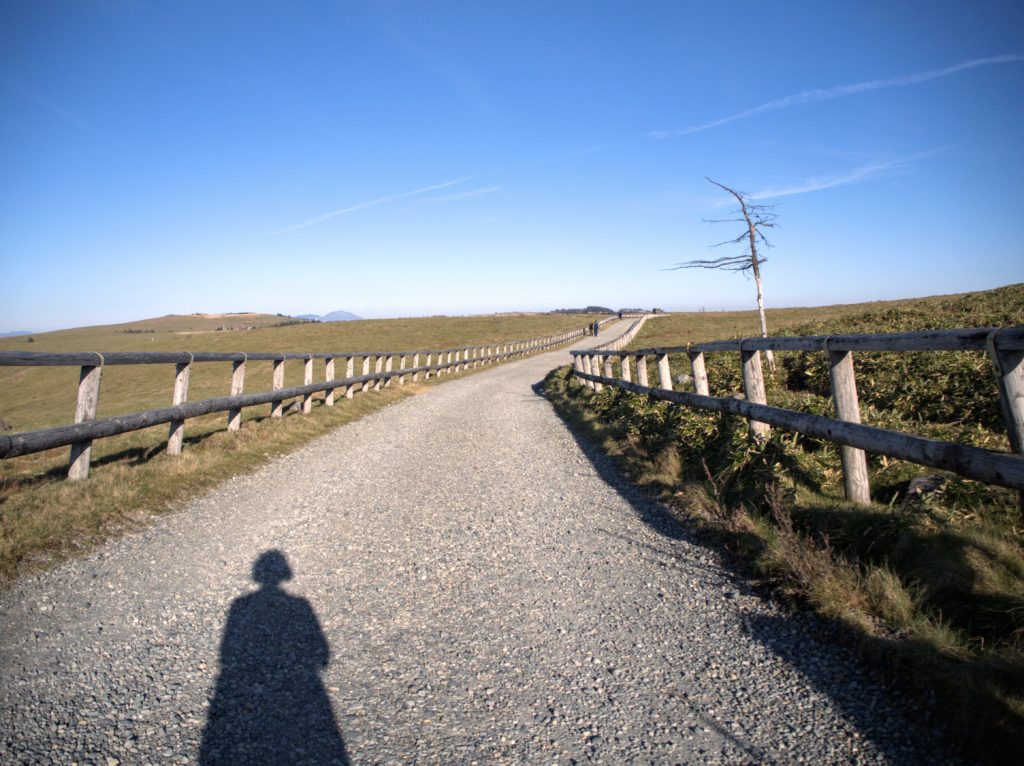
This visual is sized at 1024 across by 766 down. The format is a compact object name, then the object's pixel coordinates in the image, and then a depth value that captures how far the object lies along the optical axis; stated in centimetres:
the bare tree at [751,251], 1731
